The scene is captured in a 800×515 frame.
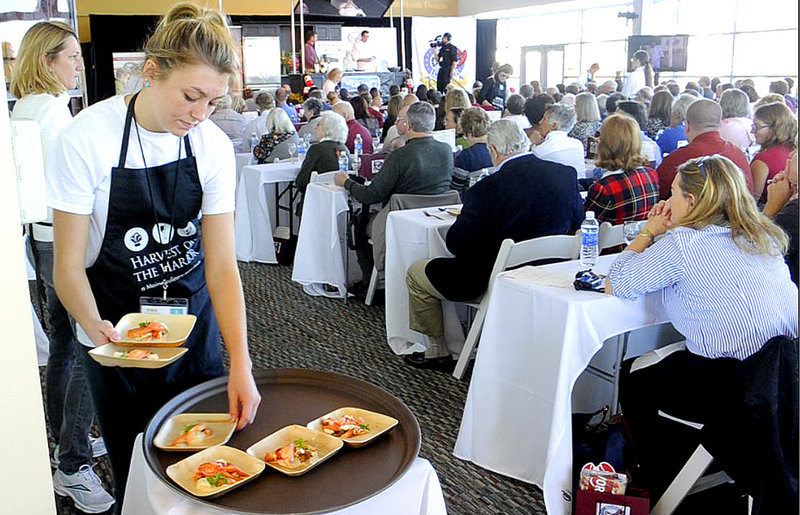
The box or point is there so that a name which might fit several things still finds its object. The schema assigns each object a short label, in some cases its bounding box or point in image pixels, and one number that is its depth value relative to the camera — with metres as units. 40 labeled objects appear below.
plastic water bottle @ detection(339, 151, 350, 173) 5.27
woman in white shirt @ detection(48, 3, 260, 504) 1.48
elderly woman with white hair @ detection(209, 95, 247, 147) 7.17
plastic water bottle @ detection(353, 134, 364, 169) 6.11
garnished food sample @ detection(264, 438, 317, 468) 1.22
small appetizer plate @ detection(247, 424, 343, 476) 1.21
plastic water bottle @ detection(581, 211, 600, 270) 2.79
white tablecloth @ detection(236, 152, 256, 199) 6.54
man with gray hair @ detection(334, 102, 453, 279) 4.41
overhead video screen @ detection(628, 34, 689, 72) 11.21
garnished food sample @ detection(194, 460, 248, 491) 1.16
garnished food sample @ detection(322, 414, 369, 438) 1.30
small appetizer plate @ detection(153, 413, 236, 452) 1.28
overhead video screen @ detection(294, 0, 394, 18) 15.32
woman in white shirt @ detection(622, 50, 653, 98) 10.41
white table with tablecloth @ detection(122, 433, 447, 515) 1.17
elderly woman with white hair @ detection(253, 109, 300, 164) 6.18
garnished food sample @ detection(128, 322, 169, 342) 1.48
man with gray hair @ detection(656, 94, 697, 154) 5.84
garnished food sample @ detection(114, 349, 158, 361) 1.43
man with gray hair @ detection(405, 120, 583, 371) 3.37
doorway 17.05
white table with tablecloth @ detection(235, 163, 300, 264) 5.48
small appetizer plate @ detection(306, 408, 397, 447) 1.27
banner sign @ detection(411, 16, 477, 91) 16.91
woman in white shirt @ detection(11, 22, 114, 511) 2.34
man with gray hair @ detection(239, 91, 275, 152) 7.15
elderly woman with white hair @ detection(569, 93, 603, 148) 6.62
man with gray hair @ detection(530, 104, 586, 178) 4.43
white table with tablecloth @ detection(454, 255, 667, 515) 2.45
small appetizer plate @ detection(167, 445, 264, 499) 1.15
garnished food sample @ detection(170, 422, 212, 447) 1.28
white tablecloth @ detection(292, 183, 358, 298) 4.80
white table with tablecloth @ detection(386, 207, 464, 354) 3.83
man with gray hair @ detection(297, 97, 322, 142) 7.09
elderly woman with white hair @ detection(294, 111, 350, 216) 5.26
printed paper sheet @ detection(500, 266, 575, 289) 2.62
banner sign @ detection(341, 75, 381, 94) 14.37
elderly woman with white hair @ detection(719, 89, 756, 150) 5.72
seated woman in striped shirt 2.28
